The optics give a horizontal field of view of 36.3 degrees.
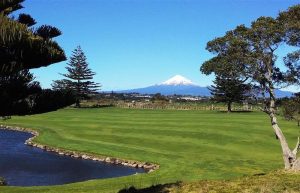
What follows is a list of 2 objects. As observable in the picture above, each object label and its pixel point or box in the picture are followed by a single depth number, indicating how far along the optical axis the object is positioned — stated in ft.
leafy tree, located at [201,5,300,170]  83.46
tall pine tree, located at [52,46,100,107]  360.65
